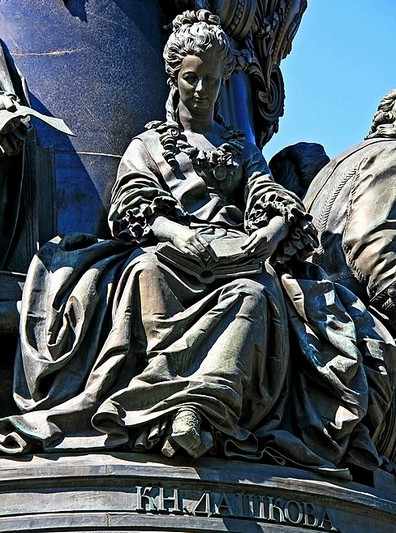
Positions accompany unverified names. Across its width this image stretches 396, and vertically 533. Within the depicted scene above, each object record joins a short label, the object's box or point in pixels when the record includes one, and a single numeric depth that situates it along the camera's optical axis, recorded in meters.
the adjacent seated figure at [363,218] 14.41
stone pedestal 12.41
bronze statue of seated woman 12.77
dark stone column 14.58
